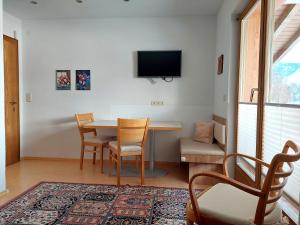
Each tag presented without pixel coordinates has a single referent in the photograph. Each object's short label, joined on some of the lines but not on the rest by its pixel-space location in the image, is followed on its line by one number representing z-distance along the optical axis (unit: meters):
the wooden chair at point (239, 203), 1.21
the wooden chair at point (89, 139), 3.69
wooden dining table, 3.33
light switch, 4.41
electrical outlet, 4.16
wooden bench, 3.14
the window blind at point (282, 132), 1.66
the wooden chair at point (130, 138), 3.01
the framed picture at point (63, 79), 4.30
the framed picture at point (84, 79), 4.26
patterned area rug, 2.22
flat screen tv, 4.03
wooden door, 4.02
